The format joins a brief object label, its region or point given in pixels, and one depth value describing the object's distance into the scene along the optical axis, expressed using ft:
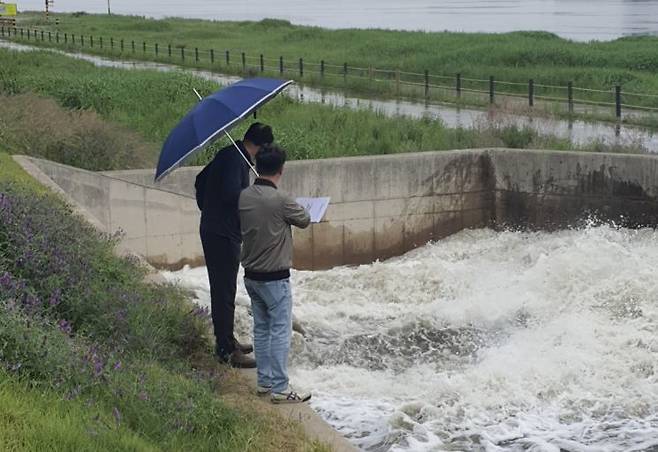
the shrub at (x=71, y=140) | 52.16
